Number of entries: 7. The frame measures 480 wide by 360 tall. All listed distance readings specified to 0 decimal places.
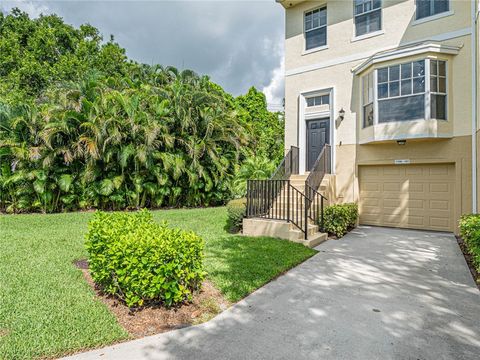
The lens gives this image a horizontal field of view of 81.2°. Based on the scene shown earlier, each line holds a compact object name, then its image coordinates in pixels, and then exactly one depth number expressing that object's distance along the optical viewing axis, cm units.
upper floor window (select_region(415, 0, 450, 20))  845
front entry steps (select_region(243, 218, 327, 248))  698
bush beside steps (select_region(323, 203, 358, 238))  790
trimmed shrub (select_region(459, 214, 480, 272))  470
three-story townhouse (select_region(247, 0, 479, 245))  820
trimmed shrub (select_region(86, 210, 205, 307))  331
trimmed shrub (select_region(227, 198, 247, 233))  816
